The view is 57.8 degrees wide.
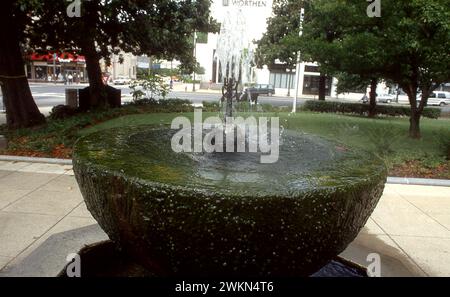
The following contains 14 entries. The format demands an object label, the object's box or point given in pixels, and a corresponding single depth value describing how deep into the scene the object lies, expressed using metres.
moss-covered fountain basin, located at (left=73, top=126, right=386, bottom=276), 2.65
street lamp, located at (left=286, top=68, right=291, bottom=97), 51.43
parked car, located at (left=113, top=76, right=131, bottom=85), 59.38
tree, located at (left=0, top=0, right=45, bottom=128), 12.06
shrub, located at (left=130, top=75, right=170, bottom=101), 21.30
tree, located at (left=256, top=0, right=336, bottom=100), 32.03
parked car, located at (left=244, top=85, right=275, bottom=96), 48.64
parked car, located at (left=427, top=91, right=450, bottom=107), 45.25
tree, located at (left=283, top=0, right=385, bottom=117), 11.98
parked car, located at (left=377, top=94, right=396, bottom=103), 47.19
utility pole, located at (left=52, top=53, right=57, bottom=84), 52.45
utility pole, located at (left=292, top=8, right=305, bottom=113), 23.49
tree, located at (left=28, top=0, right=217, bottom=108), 12.59
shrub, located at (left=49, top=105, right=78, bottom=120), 15.97
